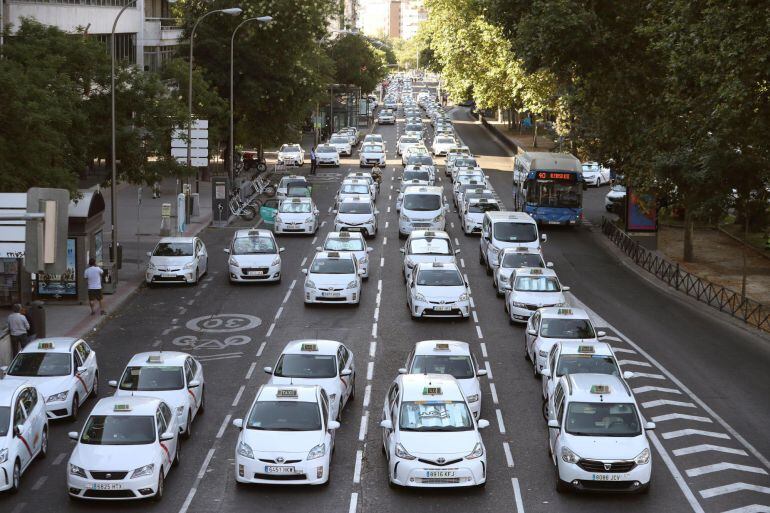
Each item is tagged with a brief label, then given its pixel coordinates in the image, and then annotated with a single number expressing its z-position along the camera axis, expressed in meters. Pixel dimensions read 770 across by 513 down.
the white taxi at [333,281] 35.25
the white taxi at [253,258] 38.84
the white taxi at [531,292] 33.11
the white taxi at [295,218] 49.06
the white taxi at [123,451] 18.92
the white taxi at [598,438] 19.62
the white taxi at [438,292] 33.41
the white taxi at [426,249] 38.50
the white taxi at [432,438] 19.58
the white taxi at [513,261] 37.06
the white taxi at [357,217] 47.81
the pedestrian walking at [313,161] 73.25
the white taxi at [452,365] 24.02
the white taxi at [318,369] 23.94
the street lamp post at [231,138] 59.46
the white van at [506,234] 40.91
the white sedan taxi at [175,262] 38.47
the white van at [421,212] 48.03
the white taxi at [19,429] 19.52
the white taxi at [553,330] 27.45
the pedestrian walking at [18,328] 28.00
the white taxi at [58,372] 23.59
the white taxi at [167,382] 22.75
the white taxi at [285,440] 19.66
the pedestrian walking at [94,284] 33.44
